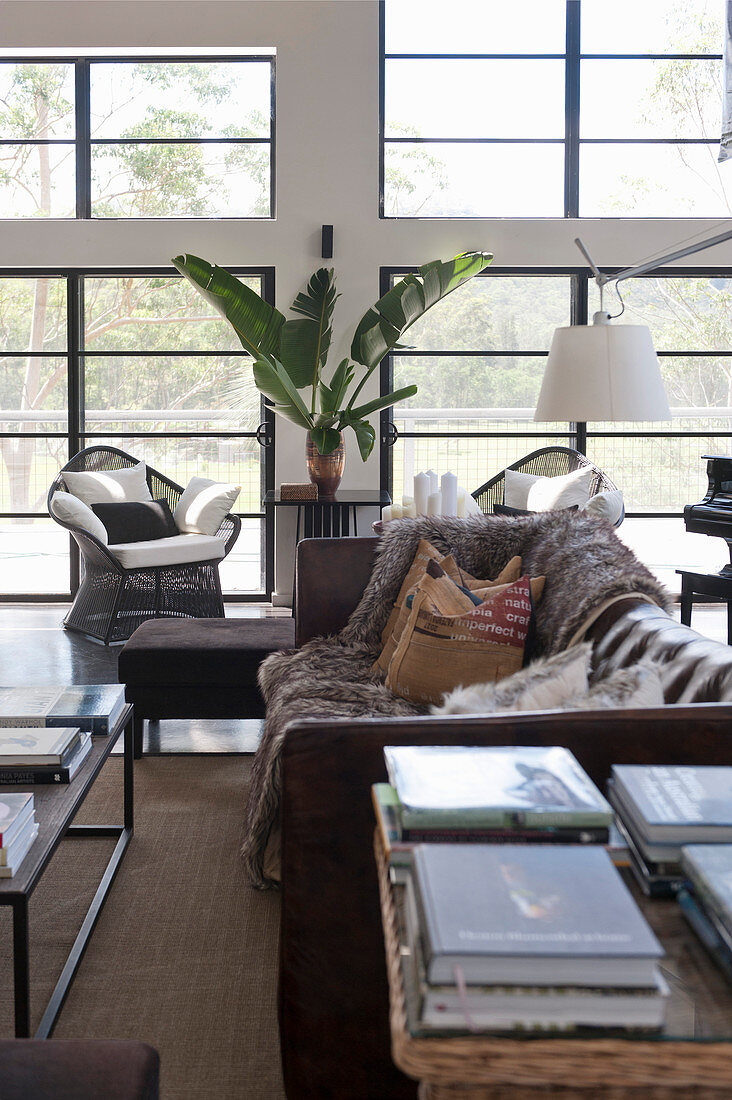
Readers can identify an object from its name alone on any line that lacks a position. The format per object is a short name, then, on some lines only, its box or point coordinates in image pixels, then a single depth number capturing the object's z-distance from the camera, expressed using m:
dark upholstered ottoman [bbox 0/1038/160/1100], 1.00
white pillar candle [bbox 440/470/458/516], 3.52
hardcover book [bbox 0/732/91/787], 1.86
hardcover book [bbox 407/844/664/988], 0.76
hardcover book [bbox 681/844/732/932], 0.84
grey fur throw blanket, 2.07
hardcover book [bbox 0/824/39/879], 1.47
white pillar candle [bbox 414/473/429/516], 3.54
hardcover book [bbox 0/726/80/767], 1.87
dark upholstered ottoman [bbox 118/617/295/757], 2.99
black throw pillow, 5.28
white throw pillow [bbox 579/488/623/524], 4.28
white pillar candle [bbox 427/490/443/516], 3.50
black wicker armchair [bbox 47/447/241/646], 4.96
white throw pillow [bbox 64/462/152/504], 5.38
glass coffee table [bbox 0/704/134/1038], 1.43
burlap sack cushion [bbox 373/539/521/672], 2.57
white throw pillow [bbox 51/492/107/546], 5.00
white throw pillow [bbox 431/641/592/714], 1.55
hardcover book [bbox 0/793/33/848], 1.49
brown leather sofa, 1.31
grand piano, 4.50
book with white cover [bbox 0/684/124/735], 2.09
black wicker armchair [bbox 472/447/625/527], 5.25
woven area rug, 1.66
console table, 5.32
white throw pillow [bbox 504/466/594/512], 4.72
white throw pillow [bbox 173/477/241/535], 5.41
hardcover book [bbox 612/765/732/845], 0.94
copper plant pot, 5.42
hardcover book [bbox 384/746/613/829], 0.94
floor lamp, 2.64
